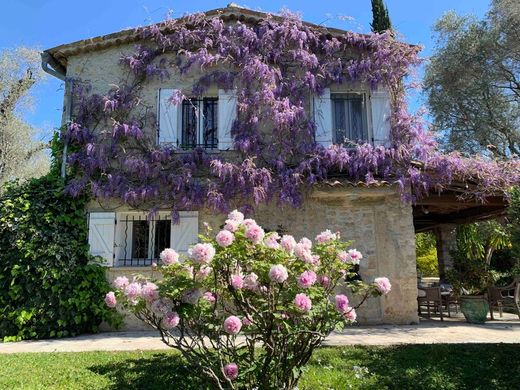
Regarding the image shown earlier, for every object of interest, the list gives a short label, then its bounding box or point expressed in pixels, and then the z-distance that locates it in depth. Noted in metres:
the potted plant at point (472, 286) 8.84
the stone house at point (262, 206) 8.44
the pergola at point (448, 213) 9.05
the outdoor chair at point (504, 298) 8.93
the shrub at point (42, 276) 7.61
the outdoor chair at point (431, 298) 9.15
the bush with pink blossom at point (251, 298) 3.19
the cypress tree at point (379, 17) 15.69
